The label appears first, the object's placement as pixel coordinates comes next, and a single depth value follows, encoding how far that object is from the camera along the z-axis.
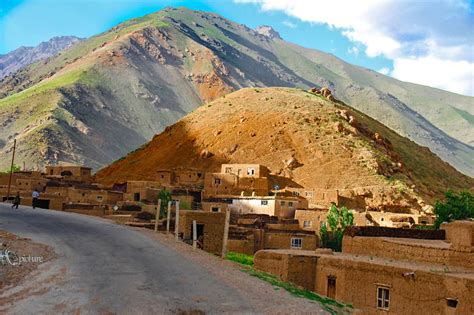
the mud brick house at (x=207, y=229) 29.27
